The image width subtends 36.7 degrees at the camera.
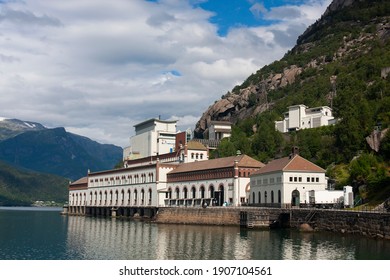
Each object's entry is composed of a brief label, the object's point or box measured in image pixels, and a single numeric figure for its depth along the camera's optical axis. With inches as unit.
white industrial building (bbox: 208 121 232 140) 7691.9
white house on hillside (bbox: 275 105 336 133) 6220.5
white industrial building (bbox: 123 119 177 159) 6924.2
